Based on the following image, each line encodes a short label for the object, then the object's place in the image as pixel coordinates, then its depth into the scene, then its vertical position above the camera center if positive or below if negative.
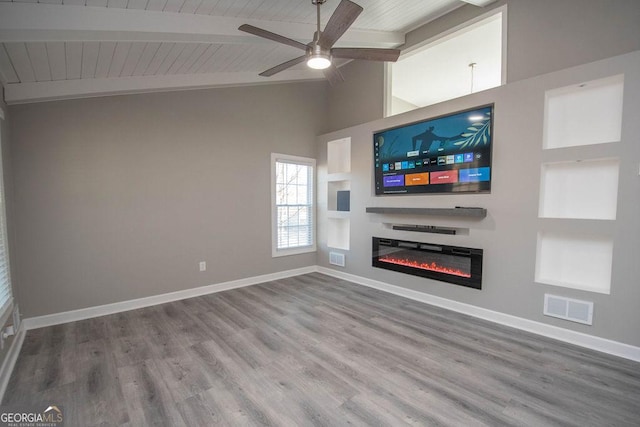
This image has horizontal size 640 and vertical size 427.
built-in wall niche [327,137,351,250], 5.18 +0.06
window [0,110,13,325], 2.46 -0.64
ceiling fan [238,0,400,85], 2.14 +1.34
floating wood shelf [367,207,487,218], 3.28 -0.18
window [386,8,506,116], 3.85 +2.20
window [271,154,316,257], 5.01 -0.15
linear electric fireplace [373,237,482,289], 3.43 -0.85
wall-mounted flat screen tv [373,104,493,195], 3.29 +0.54
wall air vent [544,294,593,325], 2.66 -1.06
